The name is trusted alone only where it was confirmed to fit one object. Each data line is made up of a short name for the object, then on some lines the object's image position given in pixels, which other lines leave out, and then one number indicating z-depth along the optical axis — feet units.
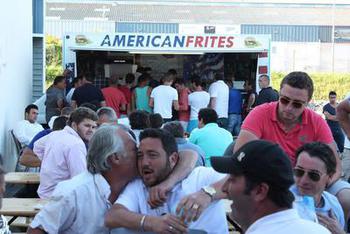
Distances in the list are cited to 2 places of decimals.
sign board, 45.37
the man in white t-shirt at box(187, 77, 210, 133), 43.09
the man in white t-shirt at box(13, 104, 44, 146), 34.99
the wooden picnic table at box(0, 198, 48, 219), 17.83
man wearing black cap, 6.78
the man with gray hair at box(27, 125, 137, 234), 10.11
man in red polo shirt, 13.14
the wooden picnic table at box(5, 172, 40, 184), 23.47
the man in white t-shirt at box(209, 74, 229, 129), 44.57
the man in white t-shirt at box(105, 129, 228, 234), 9.87
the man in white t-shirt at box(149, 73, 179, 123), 41.06
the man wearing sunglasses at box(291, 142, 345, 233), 11.03
